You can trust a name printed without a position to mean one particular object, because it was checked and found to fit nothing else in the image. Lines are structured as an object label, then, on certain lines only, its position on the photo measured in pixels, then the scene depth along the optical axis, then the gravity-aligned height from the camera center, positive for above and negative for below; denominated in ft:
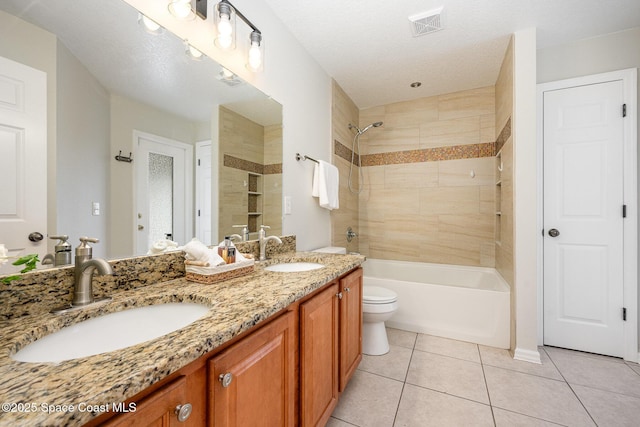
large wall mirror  2.67 +1.15
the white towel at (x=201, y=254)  3.59 -0.55
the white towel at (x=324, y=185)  7.45 +0.80
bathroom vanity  1.35 -0.96
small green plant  2.13 -0.40
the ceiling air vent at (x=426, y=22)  5.96 +4.38
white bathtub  7.08 -2.64
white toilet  6.64 -2.65
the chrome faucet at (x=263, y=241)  5.25 -0.54
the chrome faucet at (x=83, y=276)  2.52 -0.59
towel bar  6.78 +1.43
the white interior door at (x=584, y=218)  6.52 -0.13
